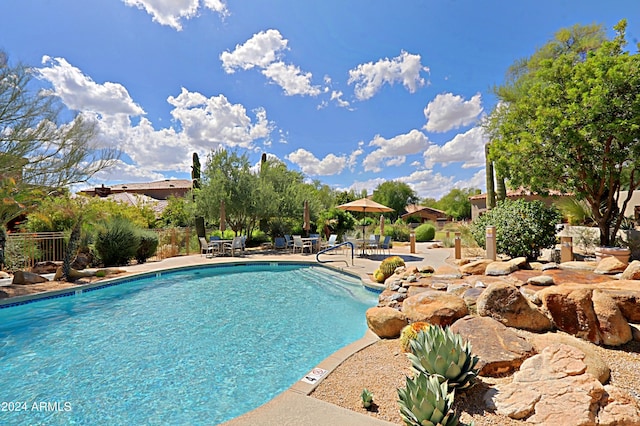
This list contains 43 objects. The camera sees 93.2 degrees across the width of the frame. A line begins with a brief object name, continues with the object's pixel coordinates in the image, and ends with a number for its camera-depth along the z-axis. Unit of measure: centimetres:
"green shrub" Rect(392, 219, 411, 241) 1959
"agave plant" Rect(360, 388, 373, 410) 262
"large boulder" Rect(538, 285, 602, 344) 362
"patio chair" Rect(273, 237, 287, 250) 1598
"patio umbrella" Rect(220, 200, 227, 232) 1448
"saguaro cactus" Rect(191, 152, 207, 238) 1744
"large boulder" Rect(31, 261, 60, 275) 1024
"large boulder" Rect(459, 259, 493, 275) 643
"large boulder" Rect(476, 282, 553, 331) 389
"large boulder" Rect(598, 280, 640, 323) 373
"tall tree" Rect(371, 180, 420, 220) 4477
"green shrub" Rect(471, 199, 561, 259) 798
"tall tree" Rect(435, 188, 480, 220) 4591
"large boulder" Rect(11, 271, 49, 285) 841
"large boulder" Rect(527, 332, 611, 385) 280
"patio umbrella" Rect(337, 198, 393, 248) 1341
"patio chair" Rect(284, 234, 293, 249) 1537
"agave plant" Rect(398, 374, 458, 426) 213
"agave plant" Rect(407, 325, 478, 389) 266
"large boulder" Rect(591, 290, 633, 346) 346
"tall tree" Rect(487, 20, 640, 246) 674
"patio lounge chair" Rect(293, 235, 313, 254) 1435
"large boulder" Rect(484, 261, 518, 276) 593
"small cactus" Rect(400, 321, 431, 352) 380
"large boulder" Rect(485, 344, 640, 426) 226
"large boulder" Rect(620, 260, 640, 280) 474
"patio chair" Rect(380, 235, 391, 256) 1246
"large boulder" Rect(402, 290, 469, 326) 426
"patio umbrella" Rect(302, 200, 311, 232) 1506
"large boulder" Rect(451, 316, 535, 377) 309
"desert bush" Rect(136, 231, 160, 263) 1240
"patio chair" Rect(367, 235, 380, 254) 1241
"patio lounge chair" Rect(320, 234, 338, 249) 1406
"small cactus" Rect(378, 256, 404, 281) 802
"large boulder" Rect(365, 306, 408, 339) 445
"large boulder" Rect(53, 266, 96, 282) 902
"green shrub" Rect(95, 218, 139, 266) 1134
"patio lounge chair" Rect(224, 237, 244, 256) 1386
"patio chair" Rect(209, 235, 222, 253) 1386
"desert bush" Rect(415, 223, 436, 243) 1948
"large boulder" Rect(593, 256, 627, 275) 540
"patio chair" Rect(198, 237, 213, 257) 1372
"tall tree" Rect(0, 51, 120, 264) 889
